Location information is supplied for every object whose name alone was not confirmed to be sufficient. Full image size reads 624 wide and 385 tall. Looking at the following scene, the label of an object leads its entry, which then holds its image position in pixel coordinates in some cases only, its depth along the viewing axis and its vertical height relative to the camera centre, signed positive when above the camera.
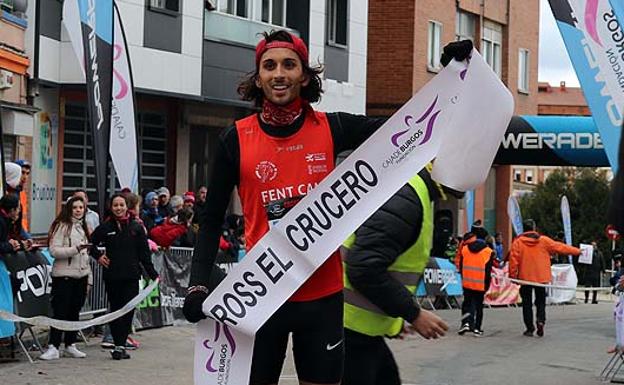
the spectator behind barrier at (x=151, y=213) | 17.73 -0.56
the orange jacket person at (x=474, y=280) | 18.36 -1.45
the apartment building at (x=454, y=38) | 33.62 +3.96
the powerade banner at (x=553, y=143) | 17.23 +0.61
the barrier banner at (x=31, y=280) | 12.39 -1.12
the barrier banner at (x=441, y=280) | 23.56 -1.89
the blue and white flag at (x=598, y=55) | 10.29 +1.11
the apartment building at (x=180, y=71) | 21.25 +2.02
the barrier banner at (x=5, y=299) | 11.82 -1.25
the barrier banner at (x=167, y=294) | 16.27 -1.60
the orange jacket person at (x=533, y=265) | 18.36 -1.21
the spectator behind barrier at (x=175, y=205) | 18.07 -0.44
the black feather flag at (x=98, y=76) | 13.77 +1.08
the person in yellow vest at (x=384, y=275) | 5.39 -0.42
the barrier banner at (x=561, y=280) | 28.91 -2.20
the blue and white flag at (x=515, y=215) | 28.97 -0.71
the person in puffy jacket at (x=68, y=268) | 12.73 -0.99
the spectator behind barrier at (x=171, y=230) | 16.94 -0.75
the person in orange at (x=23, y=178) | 13.60 -0.08
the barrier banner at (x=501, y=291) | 25.66 -2.24
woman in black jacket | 13.13 -0.89
